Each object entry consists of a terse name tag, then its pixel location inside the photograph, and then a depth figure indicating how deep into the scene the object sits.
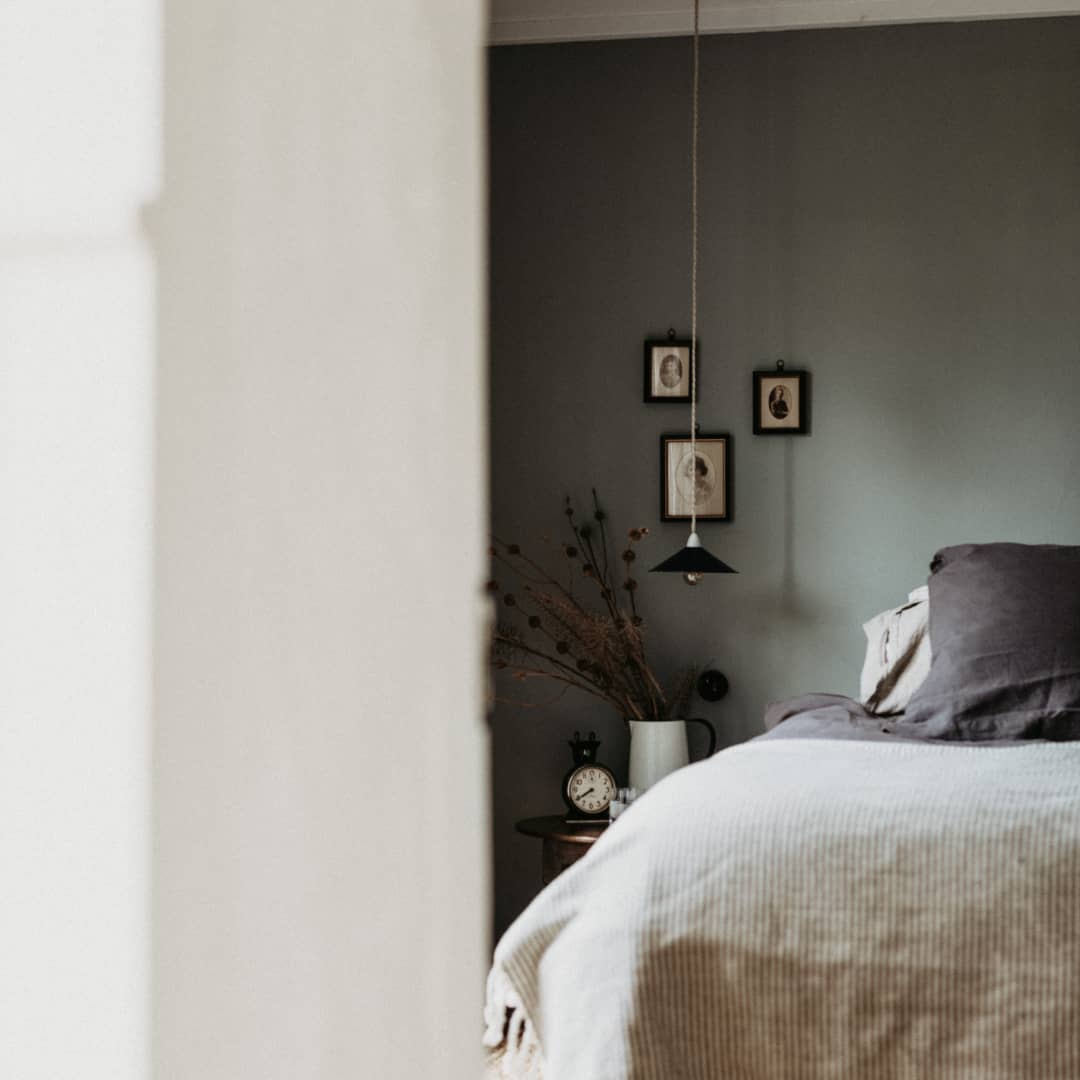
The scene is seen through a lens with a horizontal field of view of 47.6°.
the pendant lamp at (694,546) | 3.26
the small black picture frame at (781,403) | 3.57
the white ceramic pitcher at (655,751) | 3.35
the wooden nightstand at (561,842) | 3.17
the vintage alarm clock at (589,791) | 3.36
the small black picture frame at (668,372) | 3.64
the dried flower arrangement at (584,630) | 3.55
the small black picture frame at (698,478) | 3.60
